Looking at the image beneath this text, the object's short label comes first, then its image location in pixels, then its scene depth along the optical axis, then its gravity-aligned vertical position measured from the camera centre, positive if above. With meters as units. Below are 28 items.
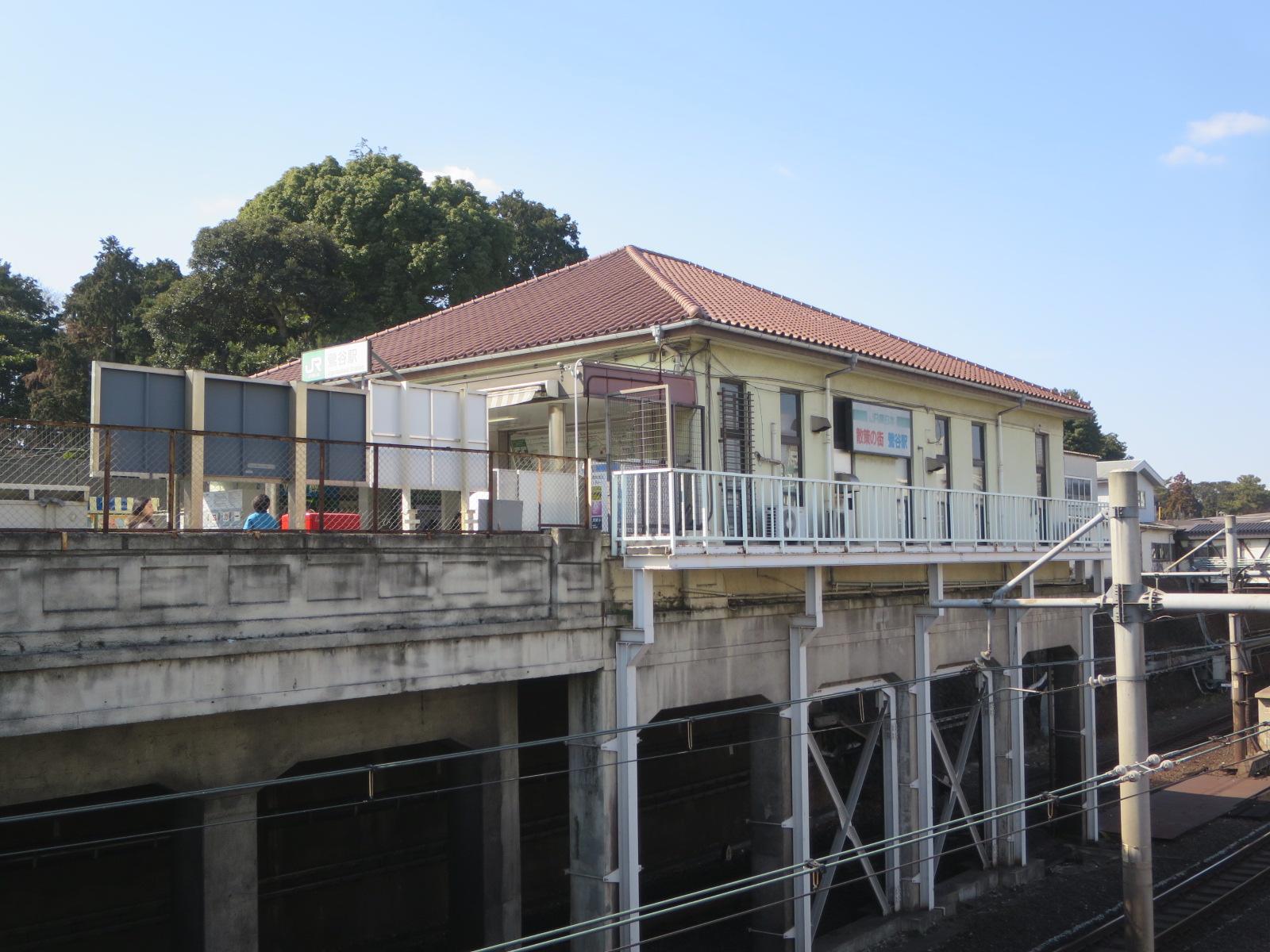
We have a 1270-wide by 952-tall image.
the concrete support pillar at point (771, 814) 15.27 -3.69
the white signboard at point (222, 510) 12.92 +0.45
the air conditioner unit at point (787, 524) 14.12 +0.23
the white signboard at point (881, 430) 18.94 +1.89
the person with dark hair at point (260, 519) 11.48 +0.30
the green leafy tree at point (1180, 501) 86.81 +2.72
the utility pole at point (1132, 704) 10.95 -1.64
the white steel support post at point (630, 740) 12.70 -2.23
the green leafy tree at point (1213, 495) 99.25 +3.62
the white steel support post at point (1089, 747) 22.45 -4.20
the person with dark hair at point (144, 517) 10.71 +0.31
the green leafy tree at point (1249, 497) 96.56 +3.32
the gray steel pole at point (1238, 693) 29.70 -4.32
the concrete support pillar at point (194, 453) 10.30 +0.91
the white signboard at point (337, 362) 15.29 +2.58
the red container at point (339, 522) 11.91 +0.27
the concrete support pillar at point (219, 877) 10.26 -3.01
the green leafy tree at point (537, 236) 47.94 +13.26
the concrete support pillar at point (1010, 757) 20.27 -3.96
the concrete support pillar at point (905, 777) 17.75 -3.74
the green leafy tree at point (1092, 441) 65.38 +5.87
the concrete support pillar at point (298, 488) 11.34 +0.60
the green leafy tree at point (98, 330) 33.19 +7.08
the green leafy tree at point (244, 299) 33.12 +7.49
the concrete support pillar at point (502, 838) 13.22 -3.47
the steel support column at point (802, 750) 14.97 -2.81
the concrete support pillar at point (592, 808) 12.65 -2.97
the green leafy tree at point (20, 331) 36.34 +7.67
